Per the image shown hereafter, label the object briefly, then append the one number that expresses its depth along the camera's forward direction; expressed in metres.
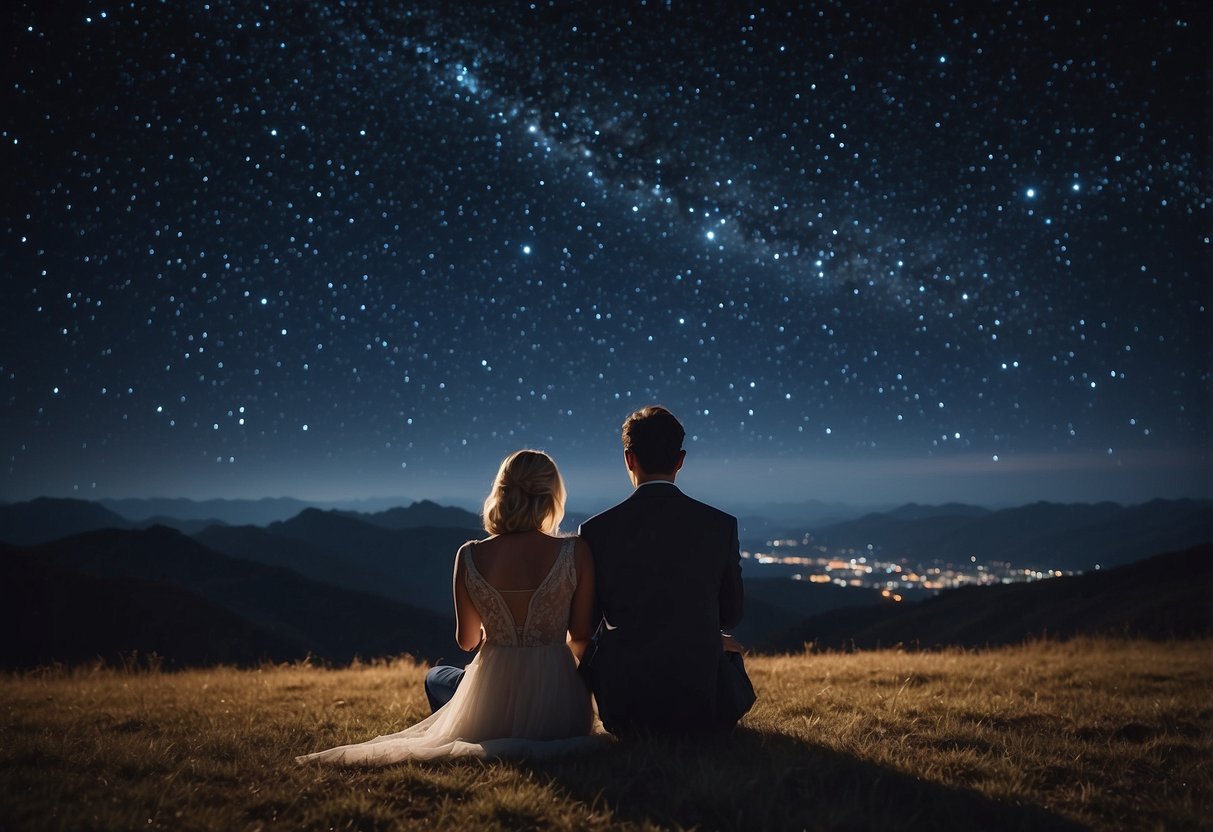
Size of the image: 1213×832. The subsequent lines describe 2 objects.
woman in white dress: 4.35
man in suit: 3.97
